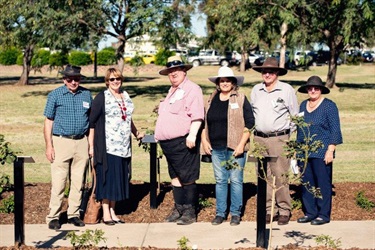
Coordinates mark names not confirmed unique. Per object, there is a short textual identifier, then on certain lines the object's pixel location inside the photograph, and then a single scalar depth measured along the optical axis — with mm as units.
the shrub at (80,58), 61719
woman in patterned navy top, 8320
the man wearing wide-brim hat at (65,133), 8148
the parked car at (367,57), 71288
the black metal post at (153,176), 8891
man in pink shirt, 8070
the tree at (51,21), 29484
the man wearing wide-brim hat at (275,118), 8250
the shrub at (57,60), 55594
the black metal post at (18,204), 7082
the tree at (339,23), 29562
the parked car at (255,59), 65212
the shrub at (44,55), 60650
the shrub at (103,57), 60812
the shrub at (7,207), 8859
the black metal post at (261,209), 7051
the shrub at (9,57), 64375
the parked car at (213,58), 67938
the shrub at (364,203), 8891
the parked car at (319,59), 66338
